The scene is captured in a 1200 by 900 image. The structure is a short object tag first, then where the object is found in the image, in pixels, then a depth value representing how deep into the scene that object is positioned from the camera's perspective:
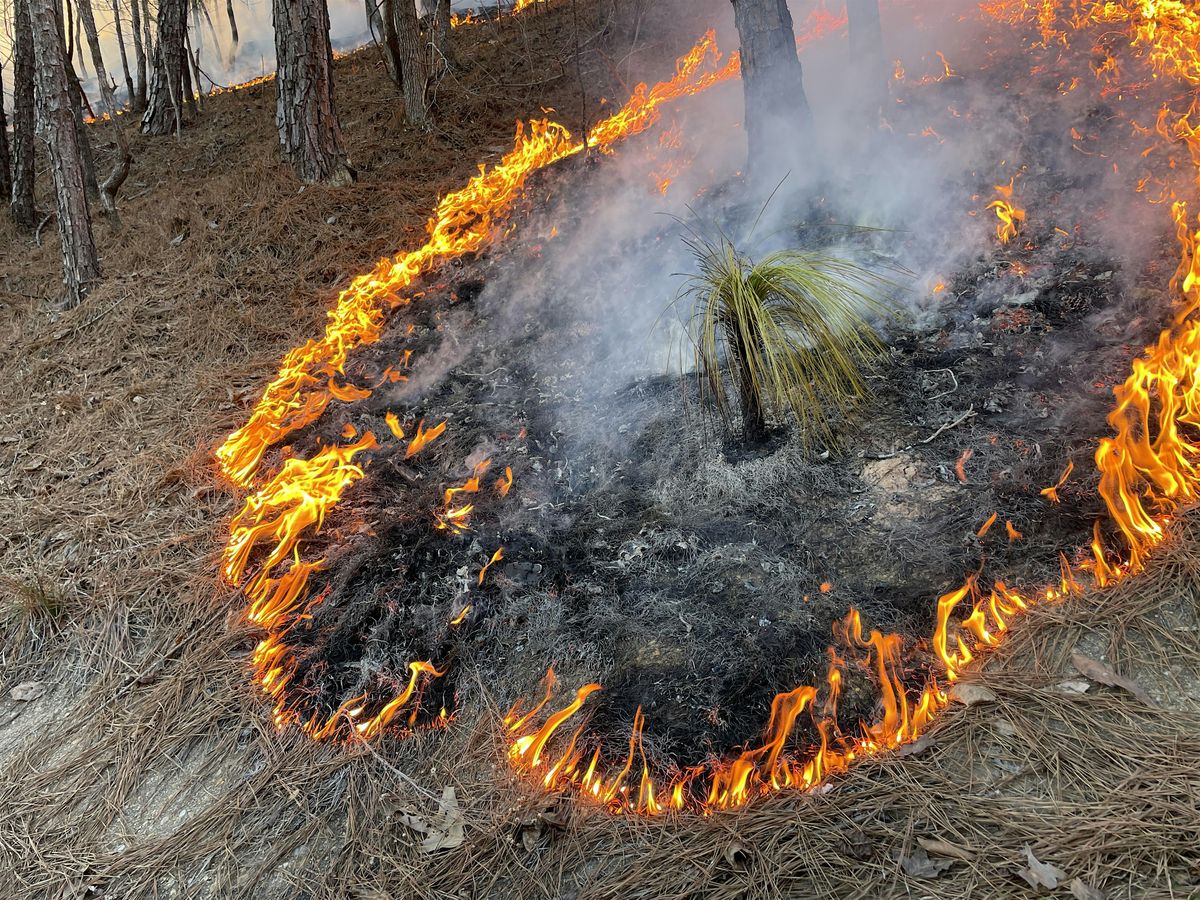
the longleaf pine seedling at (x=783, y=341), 2.93
